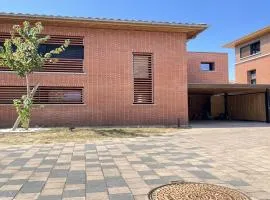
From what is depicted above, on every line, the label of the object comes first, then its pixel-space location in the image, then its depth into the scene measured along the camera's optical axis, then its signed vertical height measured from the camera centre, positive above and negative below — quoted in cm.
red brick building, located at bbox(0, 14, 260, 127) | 1252 +164
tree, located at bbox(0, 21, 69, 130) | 1023 +226
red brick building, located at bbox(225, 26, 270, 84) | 2030 +457
